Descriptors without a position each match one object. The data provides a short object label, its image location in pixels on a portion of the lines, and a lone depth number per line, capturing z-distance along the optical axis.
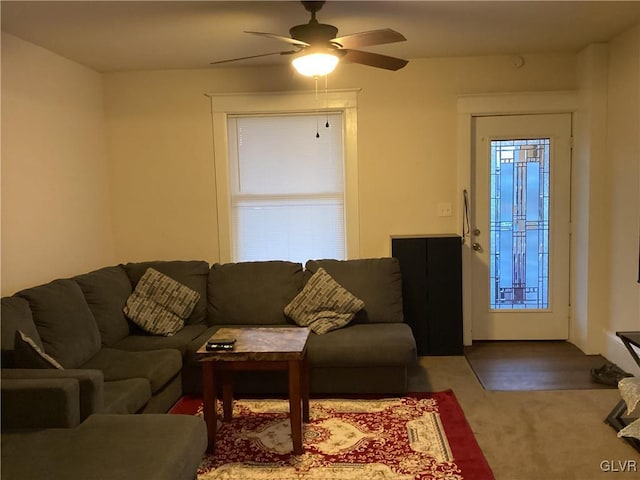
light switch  4.72
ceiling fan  2.90
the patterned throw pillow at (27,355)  2.63
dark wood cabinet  4.42
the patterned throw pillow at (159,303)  3.88
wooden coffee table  2.82
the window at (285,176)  4.71
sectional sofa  2.42
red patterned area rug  2.69
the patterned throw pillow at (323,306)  3.91
